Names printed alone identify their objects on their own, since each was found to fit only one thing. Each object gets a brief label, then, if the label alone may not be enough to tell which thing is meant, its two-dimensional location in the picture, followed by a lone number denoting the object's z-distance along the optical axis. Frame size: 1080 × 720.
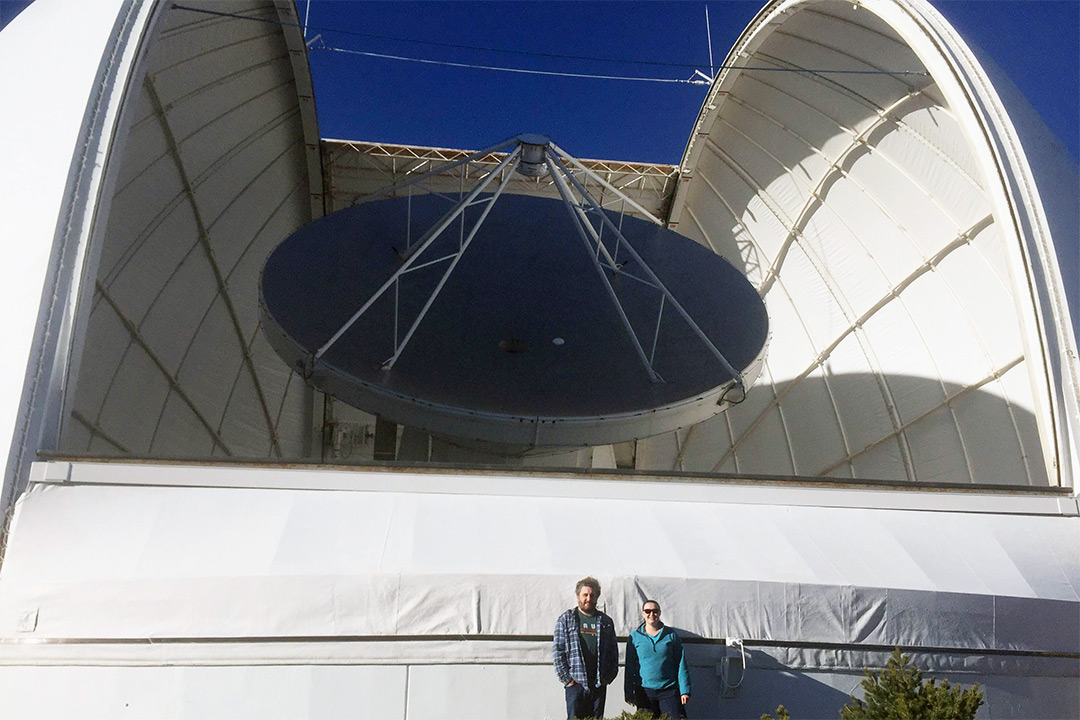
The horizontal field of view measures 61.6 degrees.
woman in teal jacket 7.75
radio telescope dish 14.20
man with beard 7.61
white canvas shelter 8.23
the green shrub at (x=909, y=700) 6.37
